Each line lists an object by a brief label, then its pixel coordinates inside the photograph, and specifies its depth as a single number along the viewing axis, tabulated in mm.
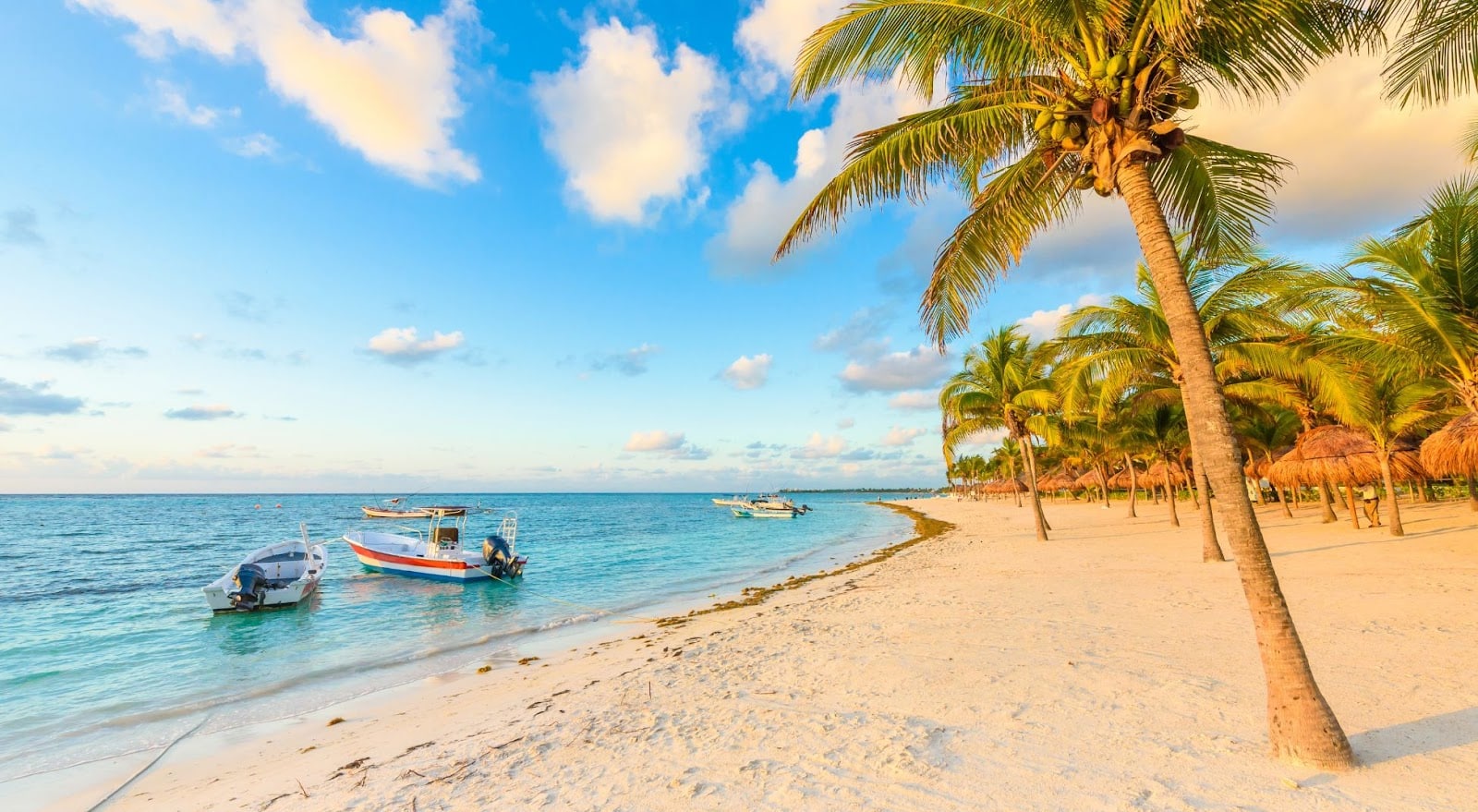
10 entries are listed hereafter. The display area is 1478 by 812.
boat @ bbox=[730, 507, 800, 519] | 57856
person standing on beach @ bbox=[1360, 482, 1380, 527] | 17375
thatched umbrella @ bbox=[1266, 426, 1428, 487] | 17875
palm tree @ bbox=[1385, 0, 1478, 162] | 5770
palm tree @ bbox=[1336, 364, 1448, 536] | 14328
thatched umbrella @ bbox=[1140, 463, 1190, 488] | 35472
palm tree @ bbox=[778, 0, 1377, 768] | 3721
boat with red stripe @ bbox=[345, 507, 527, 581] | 20281
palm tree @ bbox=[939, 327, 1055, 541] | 18984
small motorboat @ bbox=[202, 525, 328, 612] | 15367
